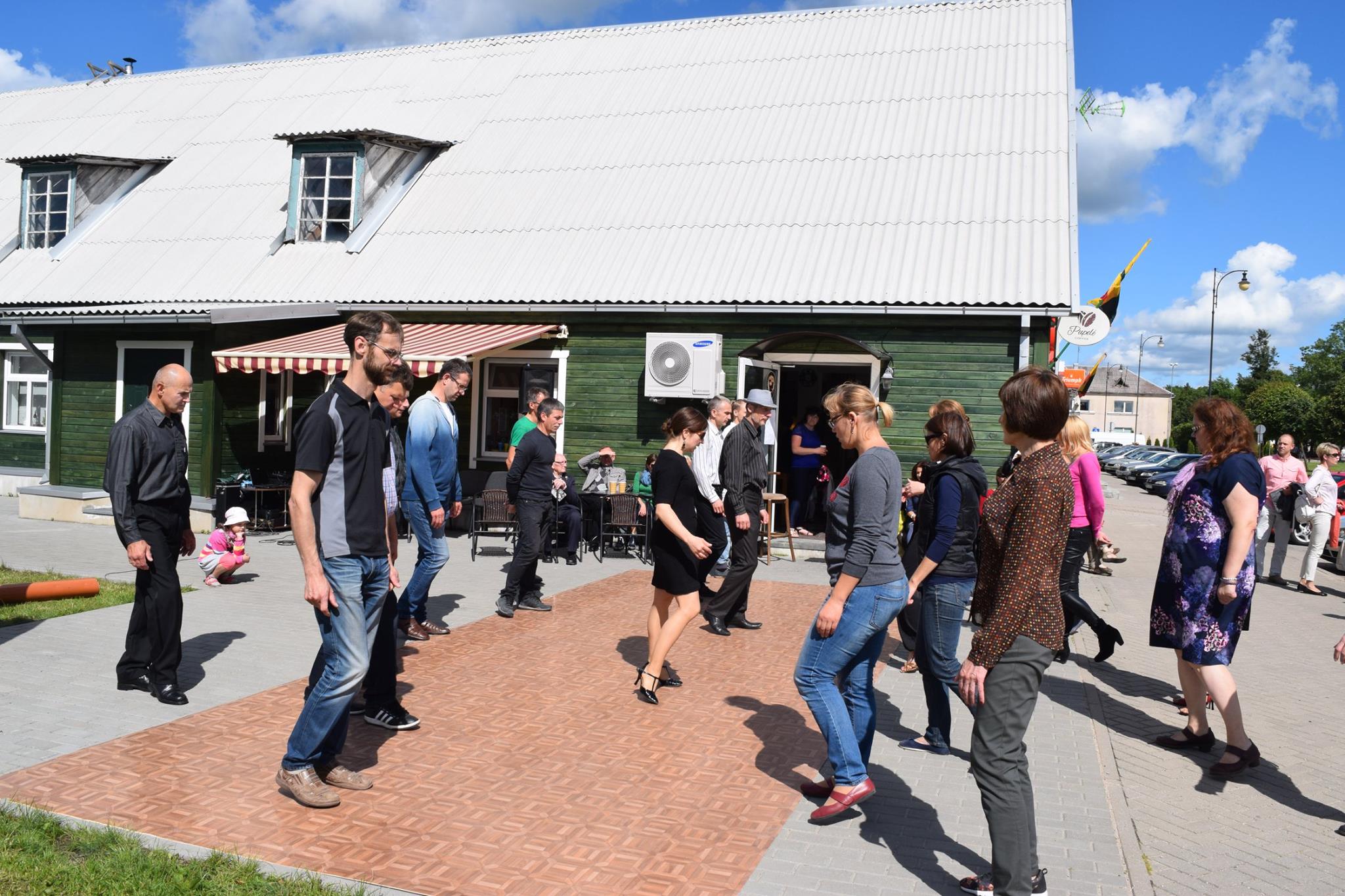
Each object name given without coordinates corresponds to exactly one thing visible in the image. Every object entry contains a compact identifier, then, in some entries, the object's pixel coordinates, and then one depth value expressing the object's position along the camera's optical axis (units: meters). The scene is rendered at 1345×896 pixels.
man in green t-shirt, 9.62
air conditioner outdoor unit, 13.75
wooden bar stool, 12.59
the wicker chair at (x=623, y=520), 12.74
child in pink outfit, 9.82
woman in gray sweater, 4.55
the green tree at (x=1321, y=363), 102.12
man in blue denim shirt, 7.34
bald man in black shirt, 5.94
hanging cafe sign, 14.43
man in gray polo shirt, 4.49
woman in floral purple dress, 5.56
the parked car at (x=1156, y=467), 40.19
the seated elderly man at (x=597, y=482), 13.05
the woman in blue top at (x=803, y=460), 14.05
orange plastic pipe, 8.06
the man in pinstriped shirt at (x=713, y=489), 7.94
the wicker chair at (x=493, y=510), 12.74
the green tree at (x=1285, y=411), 65.38
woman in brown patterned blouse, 3.66
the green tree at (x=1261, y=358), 113.06
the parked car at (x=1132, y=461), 48.32
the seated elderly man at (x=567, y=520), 12.34
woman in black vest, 5.43
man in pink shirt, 13.20
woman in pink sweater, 7.55
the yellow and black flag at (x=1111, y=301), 20.12
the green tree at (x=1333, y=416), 61.88
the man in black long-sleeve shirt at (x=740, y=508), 8.45
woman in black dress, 6.34
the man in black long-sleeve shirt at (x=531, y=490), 8.87
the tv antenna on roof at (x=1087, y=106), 18.78
